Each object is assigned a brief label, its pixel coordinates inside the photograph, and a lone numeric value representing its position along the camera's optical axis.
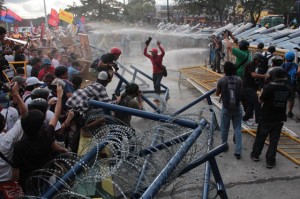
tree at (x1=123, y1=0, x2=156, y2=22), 56.12
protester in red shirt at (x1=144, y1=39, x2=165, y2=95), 8.76
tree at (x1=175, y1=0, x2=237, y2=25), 33.00
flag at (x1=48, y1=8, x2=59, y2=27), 19.78
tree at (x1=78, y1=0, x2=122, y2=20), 49.34
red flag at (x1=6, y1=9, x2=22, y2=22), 19.62
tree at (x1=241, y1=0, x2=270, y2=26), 30.41
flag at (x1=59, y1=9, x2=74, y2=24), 18.77
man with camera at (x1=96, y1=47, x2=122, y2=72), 6.19
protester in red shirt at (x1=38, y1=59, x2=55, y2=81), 6.87
